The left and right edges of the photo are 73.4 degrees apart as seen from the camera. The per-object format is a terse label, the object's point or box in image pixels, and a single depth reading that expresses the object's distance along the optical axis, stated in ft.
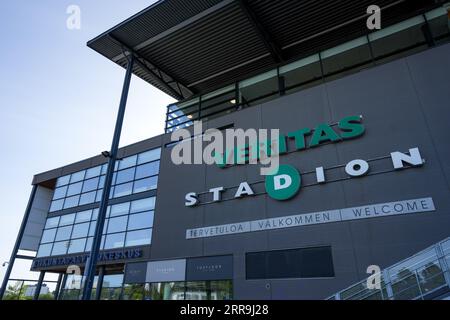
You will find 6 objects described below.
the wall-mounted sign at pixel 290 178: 41.36
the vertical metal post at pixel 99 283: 67.92
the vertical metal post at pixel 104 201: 42.42
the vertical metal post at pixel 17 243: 78.48
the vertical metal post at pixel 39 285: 80.08
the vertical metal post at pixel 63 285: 80.74
